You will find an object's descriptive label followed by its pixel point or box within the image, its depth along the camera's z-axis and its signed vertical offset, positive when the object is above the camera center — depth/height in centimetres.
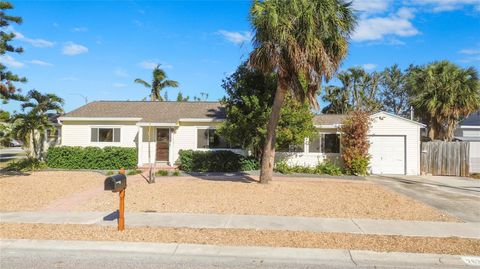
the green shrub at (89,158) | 2038 -75
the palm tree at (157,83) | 4228 +698
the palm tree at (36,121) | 2058 +120
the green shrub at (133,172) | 1822 -135
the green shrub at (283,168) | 1991 -112
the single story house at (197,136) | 2108 +57
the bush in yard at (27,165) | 1970 -122
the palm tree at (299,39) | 1252 +370
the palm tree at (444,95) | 2381 +352
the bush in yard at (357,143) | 1941 +29
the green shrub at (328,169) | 1967 -113
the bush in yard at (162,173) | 1798 -134
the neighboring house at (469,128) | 3084 +182
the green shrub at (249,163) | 1997 -91
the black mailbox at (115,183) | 745 -78
